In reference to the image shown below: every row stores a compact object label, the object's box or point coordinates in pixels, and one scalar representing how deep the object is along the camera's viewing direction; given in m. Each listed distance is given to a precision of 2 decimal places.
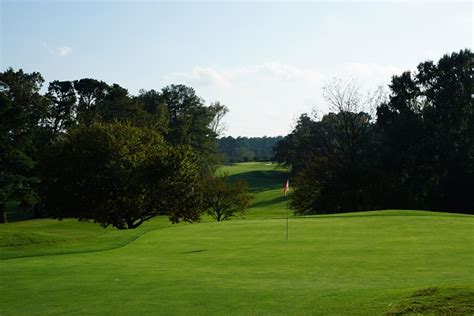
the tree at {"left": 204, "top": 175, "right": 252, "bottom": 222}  53.75
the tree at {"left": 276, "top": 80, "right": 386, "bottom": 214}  49.12
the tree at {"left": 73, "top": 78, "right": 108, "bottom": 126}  70.06
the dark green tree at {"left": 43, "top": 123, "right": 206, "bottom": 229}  41.69
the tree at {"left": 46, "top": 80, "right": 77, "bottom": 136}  66.81
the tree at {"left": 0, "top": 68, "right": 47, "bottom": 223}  53.00
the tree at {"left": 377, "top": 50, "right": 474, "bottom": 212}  51.50
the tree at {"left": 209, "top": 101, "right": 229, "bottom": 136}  92.97
